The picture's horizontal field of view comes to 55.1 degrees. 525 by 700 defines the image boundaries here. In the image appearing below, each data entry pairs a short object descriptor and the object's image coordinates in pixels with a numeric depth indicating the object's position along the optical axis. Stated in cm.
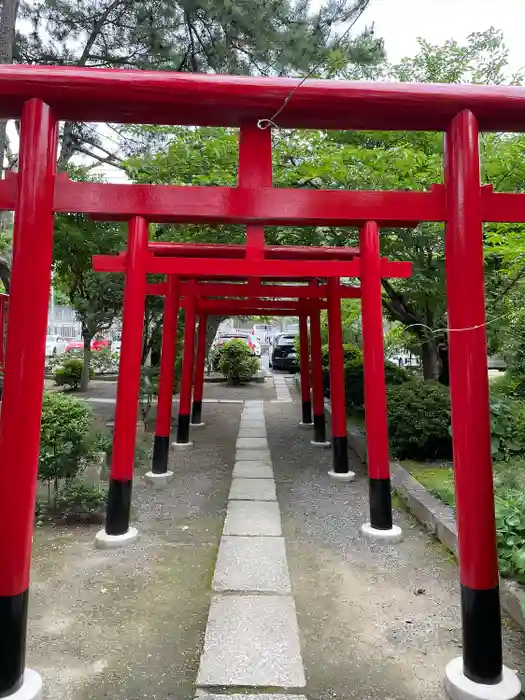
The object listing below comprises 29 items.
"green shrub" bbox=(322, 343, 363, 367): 1258
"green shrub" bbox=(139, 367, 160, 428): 917
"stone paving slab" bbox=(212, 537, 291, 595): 358
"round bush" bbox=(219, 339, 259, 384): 1755
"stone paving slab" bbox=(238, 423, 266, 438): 950
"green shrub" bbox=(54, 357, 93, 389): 1470
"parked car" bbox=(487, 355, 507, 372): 2314
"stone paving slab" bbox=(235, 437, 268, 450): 850
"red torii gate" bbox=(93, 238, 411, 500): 452
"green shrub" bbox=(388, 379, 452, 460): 693
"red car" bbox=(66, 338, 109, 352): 1354
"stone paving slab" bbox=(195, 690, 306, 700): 242
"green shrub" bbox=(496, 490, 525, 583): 333
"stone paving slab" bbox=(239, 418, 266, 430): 1038
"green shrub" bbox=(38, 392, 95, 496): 491
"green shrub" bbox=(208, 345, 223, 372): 1969
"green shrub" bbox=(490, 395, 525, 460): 659
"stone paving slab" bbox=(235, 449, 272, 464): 762
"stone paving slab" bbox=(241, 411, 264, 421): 1131
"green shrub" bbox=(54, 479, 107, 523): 503
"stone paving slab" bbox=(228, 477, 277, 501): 573
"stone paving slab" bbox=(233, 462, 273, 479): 671
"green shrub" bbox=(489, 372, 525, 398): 965
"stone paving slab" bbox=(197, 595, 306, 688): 257
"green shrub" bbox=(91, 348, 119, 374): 1212
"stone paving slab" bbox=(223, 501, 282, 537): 468
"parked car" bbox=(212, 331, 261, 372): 2069
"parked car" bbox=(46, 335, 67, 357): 2615
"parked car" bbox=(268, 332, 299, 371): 2303
